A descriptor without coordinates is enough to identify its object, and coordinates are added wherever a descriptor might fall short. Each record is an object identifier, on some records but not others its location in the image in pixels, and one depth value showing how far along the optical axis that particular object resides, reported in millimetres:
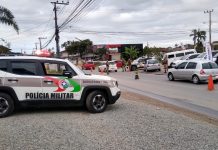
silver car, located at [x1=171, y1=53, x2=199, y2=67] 18827
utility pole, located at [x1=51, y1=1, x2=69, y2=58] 21903
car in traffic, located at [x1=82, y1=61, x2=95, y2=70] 31001
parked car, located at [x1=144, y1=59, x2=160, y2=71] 21373
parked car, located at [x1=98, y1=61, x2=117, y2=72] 23947
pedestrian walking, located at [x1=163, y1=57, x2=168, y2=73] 19483
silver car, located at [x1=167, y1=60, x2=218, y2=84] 11567
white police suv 4993
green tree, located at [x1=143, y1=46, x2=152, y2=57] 47067
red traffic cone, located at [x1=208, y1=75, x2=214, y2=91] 9534
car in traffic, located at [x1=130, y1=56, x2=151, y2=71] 24289
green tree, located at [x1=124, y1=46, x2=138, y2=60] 40968
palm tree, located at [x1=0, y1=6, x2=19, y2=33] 11255
